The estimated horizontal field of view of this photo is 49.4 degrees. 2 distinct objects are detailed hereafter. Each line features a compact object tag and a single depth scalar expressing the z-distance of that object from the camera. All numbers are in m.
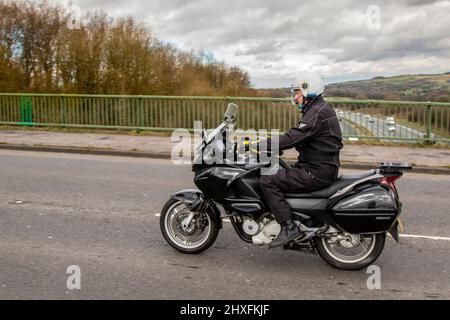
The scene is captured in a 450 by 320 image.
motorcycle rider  4.66
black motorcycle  4.62
